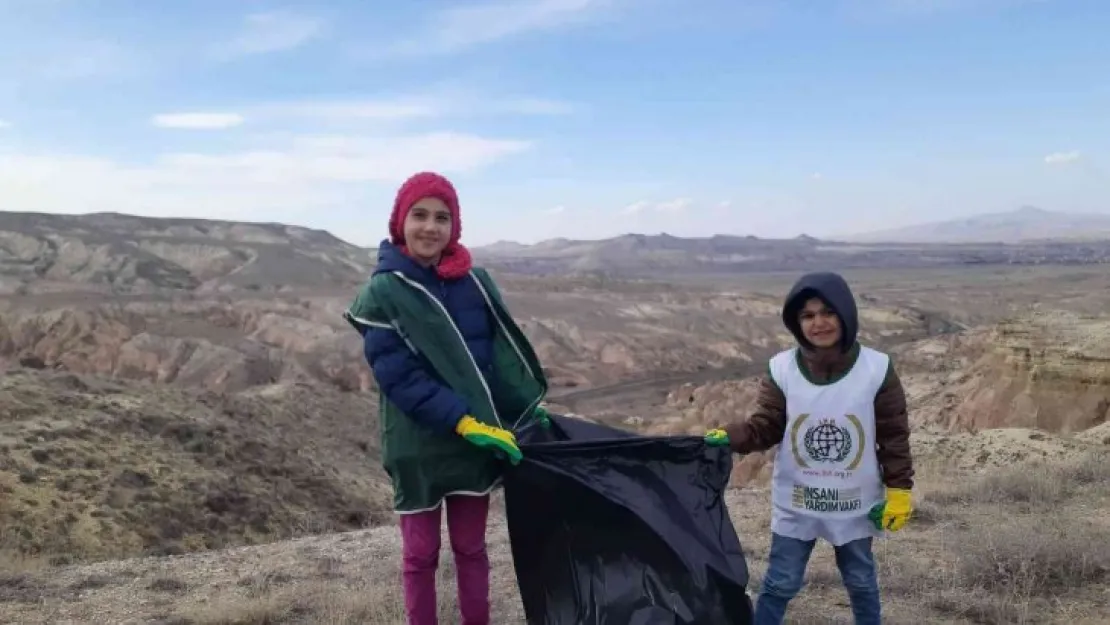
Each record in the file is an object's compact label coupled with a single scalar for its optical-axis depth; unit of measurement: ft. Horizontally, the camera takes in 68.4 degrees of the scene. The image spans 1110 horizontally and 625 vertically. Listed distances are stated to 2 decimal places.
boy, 10.20
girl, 9.85
